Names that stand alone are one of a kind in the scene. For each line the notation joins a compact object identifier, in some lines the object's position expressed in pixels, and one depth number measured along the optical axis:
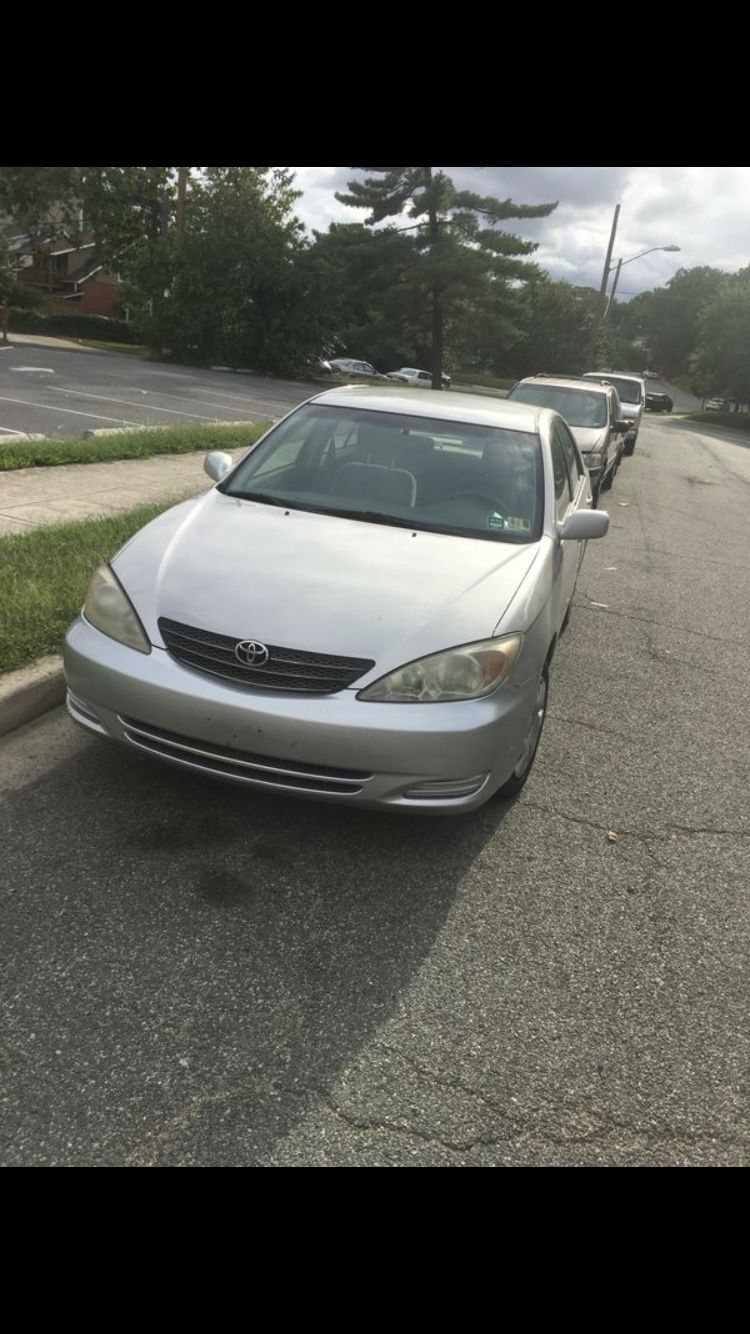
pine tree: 35.28
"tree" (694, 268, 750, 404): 57.41
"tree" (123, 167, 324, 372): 32.66
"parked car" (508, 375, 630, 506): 12.27
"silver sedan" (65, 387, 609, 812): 3.06
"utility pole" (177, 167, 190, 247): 34.12
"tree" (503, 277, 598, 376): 69.31
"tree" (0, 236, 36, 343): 29.44
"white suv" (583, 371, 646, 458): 21.61
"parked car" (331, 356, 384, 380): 41.46
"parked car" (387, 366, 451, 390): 41.37
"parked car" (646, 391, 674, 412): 59.44
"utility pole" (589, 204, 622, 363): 40.16
